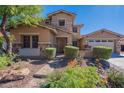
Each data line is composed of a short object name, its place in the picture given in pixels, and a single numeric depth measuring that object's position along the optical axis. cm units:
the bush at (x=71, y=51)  454
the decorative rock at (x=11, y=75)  270
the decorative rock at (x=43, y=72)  297
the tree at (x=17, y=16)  391
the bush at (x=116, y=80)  252
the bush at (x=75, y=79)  215
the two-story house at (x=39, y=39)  486
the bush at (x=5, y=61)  339
